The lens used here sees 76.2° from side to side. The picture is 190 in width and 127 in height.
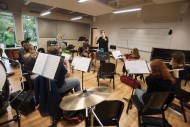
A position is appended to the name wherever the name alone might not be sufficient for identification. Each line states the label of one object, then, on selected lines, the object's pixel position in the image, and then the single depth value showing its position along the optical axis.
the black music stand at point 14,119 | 1.90
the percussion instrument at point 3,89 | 1.63
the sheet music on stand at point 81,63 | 2.56
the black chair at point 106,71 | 3.48
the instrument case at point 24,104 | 2.28
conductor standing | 5.19
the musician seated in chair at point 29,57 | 2.35
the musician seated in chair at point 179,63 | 2.50
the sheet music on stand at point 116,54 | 4.43
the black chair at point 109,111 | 1.30
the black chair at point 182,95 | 2.14
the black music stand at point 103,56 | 4.63
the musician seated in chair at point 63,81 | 1.92
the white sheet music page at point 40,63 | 1.64
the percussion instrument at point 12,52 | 4.75
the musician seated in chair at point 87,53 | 5.98
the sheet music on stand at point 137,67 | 2.42
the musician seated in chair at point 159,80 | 1.74
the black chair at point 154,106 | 1.57
